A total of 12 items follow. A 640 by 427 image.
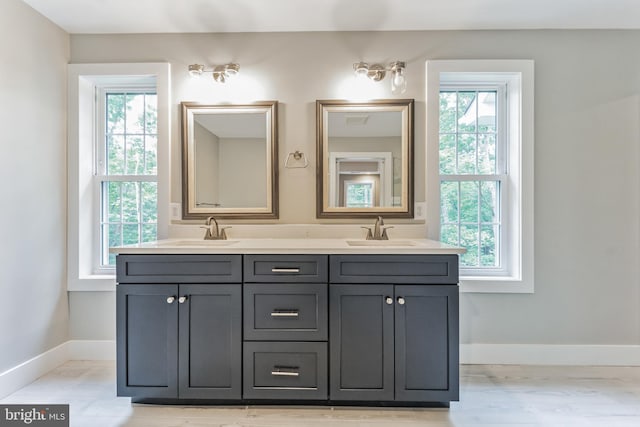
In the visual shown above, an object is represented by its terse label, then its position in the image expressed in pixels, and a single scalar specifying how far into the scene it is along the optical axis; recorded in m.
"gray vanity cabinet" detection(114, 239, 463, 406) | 1.73
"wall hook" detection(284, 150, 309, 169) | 2.38
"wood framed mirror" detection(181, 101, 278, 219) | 2.37
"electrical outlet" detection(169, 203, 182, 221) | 2.39
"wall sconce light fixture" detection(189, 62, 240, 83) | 2.28
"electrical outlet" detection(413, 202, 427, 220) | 2.35
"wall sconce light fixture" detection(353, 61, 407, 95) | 2.28
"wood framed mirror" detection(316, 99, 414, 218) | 2.35
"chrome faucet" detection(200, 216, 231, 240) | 2.28
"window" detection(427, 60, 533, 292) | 2.36
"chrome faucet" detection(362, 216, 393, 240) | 2.24
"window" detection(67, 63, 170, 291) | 2.38
